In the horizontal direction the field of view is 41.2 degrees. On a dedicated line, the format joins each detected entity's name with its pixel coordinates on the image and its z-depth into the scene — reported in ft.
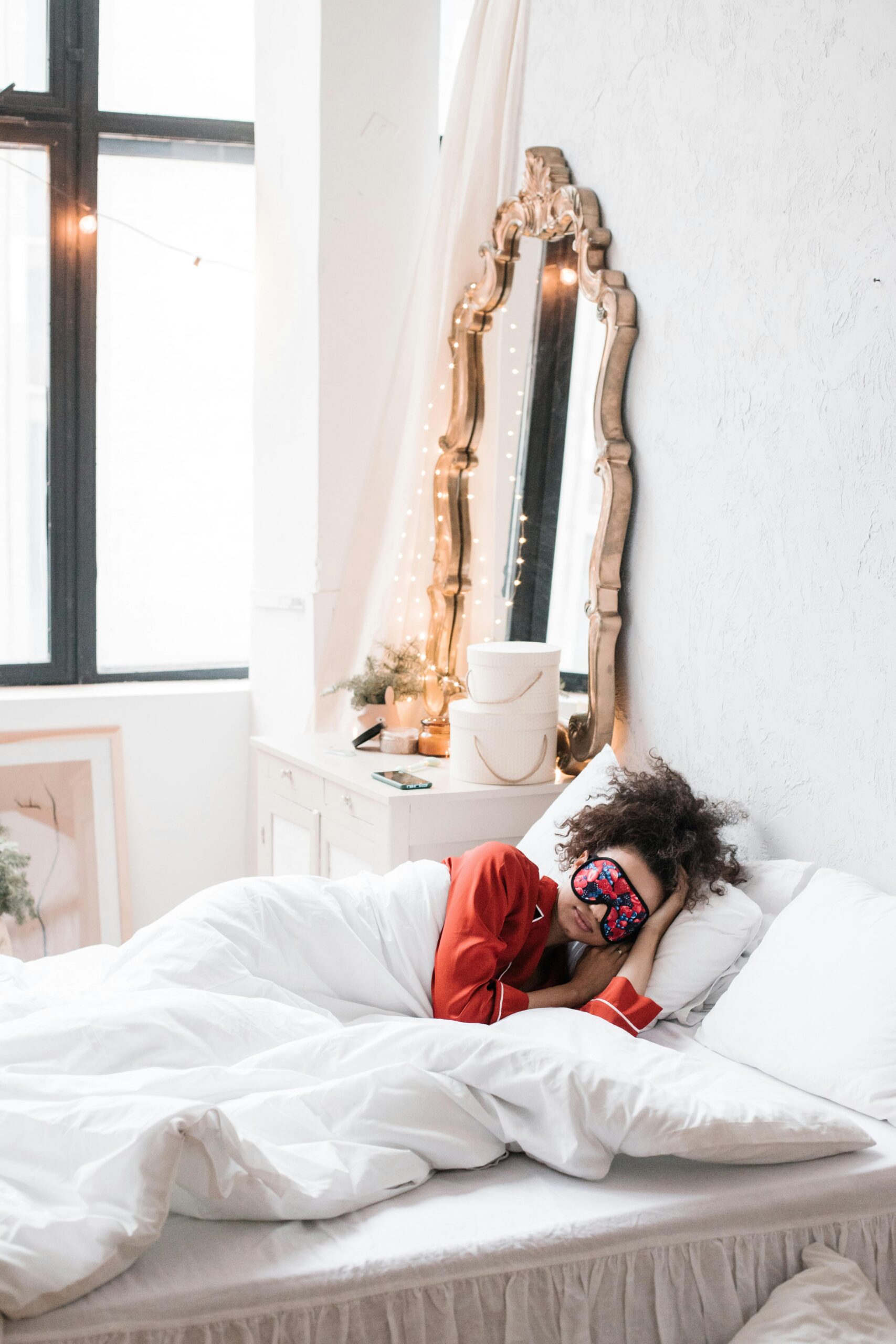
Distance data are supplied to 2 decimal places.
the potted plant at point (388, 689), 10.38
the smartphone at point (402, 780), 8.70
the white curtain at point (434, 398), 9.98
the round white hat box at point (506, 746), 8.73
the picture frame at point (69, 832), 11.60
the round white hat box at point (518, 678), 8.70
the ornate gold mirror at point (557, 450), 8.51
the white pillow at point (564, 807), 7.75
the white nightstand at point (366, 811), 8.55
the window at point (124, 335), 12.12
